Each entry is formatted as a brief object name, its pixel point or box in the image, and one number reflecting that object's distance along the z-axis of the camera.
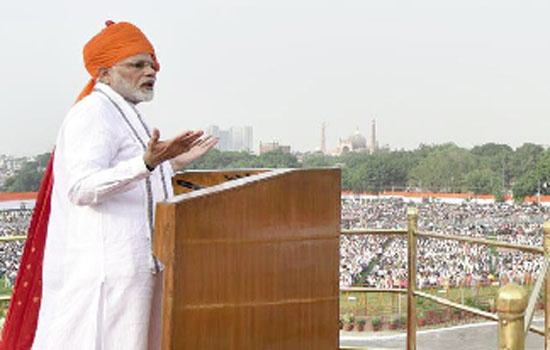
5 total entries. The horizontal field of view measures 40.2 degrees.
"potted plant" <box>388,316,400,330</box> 21.90
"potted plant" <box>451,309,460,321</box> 22.25
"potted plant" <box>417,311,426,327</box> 21.64
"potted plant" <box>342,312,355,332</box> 21.47
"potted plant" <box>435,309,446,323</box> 21.17
